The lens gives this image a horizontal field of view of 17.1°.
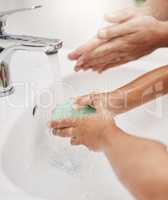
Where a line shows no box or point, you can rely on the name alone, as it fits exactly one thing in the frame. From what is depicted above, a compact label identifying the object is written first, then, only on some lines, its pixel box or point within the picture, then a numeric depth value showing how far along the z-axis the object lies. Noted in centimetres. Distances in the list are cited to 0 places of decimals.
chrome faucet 93
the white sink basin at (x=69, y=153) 95
